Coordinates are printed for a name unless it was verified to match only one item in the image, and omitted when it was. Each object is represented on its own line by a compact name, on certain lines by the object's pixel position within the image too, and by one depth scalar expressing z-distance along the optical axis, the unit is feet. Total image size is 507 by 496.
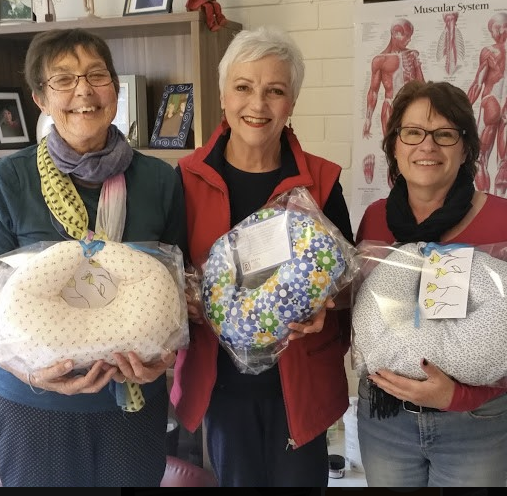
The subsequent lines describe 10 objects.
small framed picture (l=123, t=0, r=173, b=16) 7.87
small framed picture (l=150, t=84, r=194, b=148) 7.99
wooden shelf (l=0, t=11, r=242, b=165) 7.55
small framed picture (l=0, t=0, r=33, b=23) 8.68
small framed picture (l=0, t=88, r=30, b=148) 8.90
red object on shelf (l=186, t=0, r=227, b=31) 7.50
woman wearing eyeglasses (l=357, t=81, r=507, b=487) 4.26
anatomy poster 7.52
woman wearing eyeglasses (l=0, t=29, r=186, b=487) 4.40
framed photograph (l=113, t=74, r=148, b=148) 8.31
